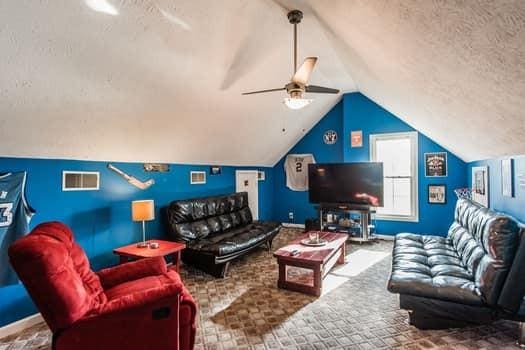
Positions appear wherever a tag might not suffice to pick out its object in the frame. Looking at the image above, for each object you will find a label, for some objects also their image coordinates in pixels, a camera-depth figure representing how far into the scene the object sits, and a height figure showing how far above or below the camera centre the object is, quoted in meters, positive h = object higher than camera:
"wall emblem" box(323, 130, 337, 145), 6.67 +0.96
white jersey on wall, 7.01 +0.17
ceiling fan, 2.66 +0.95
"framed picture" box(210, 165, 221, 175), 5.53 +0.16
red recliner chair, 1.61 -0.84
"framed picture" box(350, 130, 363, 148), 6.05 +0.83
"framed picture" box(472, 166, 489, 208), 3.99 -0.16
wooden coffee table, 3.22 -1.02
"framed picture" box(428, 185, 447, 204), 5.40 -0.37
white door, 6.35 -0.20
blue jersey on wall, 2.53 -0.33
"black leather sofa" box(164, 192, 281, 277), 3.80 -0.90
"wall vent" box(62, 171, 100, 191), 3.11 -0.01
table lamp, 3.47 -0.41
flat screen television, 5.41 -0.14
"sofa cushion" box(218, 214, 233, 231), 4.88 -0.79
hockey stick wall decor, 3.65 -0.03
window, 5.67 +0.08
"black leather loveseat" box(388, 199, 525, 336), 2.17 -0.95
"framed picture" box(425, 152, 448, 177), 5.39 +0.22
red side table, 3.21 -0.87
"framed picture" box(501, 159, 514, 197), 3.19 -0.03
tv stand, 5.45 -0.78
